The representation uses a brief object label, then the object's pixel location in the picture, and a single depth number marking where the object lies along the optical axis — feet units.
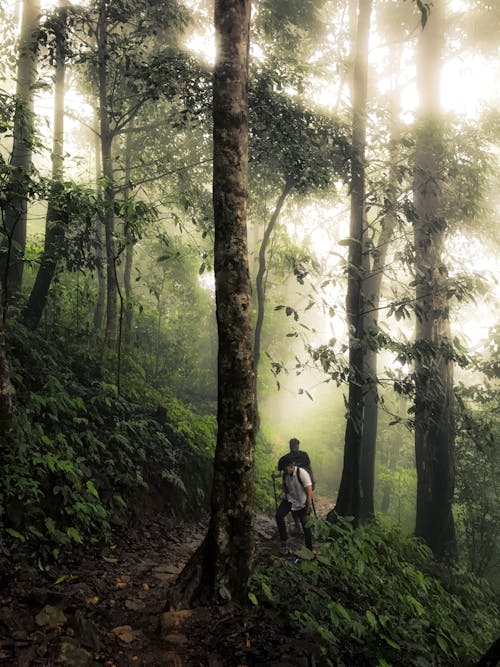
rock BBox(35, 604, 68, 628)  12.09
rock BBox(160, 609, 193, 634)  12.97
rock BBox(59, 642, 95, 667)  11.09
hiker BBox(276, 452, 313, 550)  24.85
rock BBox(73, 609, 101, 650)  12.01
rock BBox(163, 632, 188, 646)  12.40
